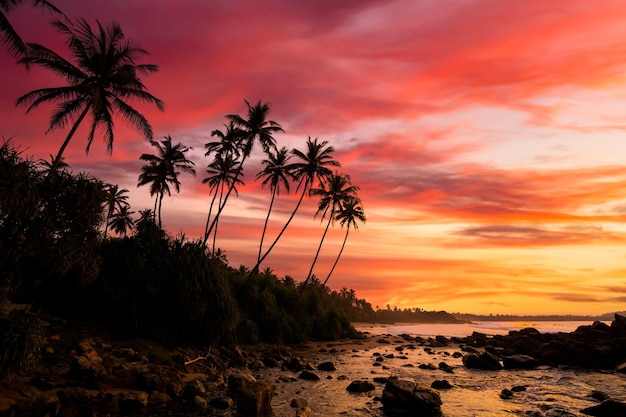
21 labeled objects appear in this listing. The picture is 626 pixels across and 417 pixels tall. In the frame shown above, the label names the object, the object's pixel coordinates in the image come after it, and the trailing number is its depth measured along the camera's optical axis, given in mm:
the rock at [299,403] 13844
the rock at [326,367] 22344
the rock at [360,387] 16984
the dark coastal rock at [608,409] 12582
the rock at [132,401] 13009
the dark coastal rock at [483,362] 24500
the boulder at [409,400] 13312
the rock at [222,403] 13714
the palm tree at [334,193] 47188
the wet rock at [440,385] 18070
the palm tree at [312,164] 43031
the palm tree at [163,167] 46656
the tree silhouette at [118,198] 55894
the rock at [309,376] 19312
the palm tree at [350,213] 49016
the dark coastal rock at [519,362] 25688
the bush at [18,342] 11828
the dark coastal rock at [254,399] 13039
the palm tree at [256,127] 38594
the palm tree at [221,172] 45969
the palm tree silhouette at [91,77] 25297
